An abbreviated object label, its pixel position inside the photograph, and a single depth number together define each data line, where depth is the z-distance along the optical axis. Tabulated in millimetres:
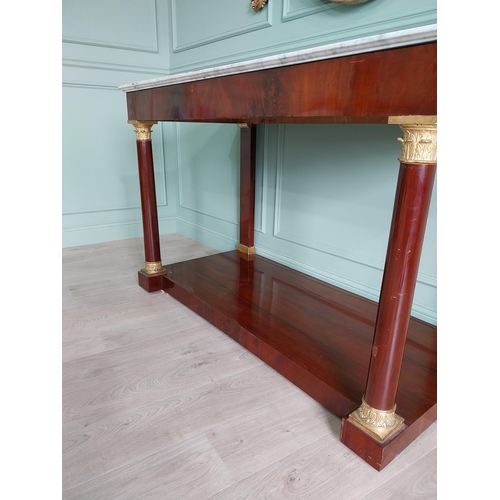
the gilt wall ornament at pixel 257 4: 1709
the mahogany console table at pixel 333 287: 700
